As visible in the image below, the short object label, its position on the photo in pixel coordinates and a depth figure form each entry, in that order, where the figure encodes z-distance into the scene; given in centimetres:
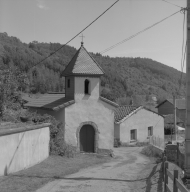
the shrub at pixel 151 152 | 2190
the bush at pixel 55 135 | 1699
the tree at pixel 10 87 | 1764
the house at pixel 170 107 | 5572
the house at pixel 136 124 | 2784
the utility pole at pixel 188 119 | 788
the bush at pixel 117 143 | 2712
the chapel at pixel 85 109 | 1859
